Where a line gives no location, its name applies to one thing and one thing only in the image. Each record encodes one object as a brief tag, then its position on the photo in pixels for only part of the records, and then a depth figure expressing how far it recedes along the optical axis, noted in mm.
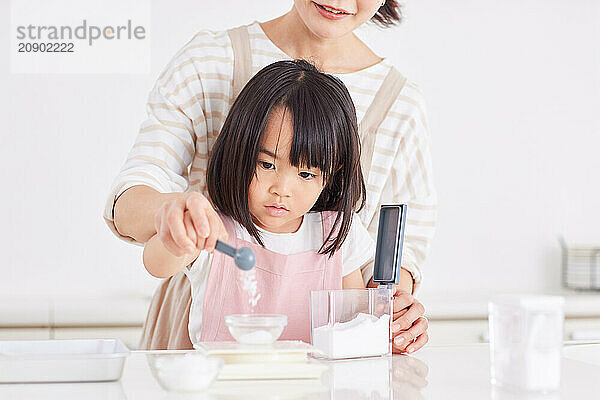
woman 1604
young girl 1619
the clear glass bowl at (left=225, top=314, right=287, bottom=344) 1367
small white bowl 1261
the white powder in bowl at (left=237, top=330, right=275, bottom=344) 1365
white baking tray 1317
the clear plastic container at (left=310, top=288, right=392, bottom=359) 1454
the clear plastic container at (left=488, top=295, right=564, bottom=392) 1277
